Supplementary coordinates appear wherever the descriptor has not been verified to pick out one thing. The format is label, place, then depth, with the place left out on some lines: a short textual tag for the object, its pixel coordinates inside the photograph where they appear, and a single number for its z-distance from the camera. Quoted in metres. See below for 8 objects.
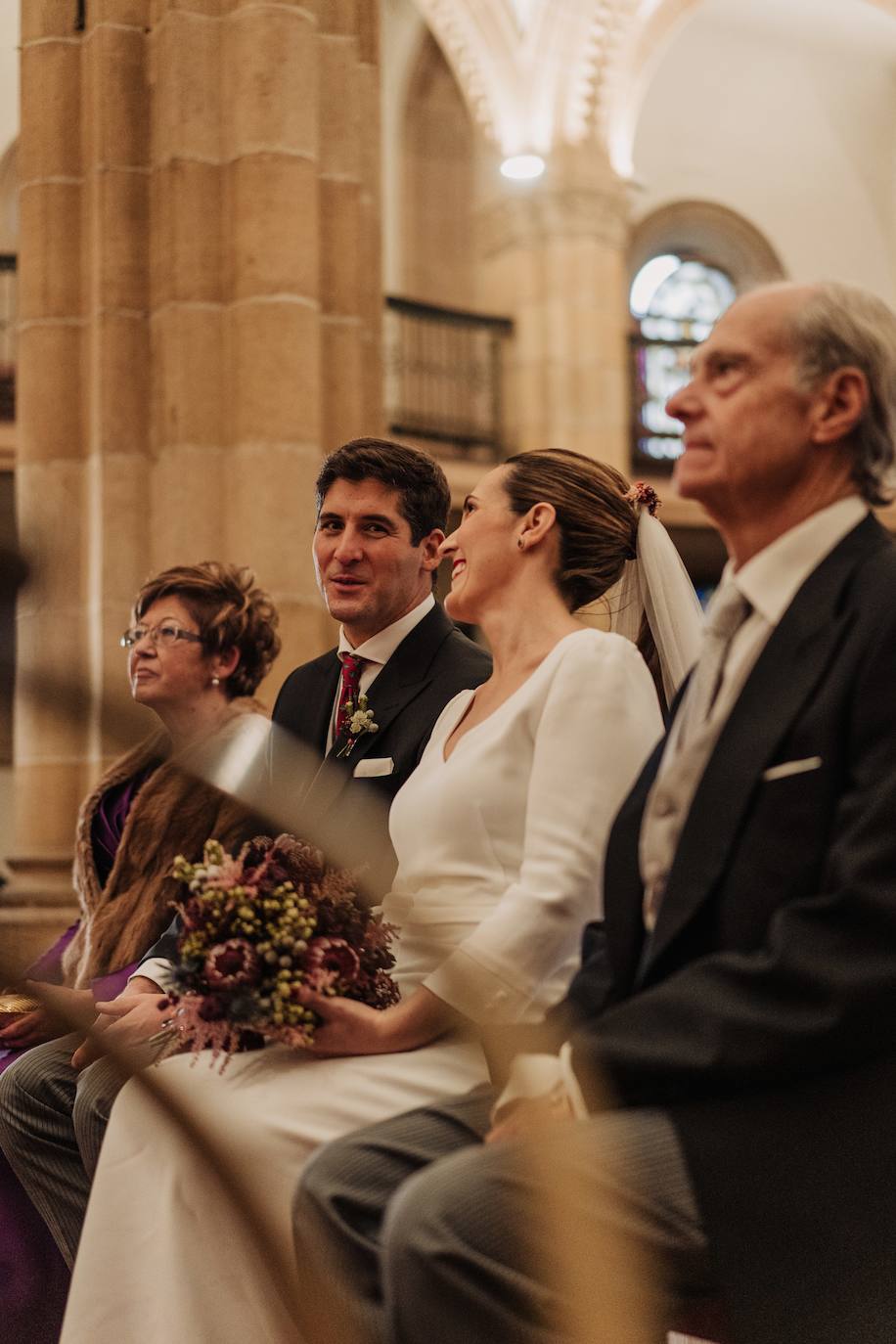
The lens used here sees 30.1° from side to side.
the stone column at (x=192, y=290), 5.97
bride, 2.51
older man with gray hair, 1.98
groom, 3.34
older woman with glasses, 3.46
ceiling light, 13.89
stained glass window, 16.33
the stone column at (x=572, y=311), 14.52
